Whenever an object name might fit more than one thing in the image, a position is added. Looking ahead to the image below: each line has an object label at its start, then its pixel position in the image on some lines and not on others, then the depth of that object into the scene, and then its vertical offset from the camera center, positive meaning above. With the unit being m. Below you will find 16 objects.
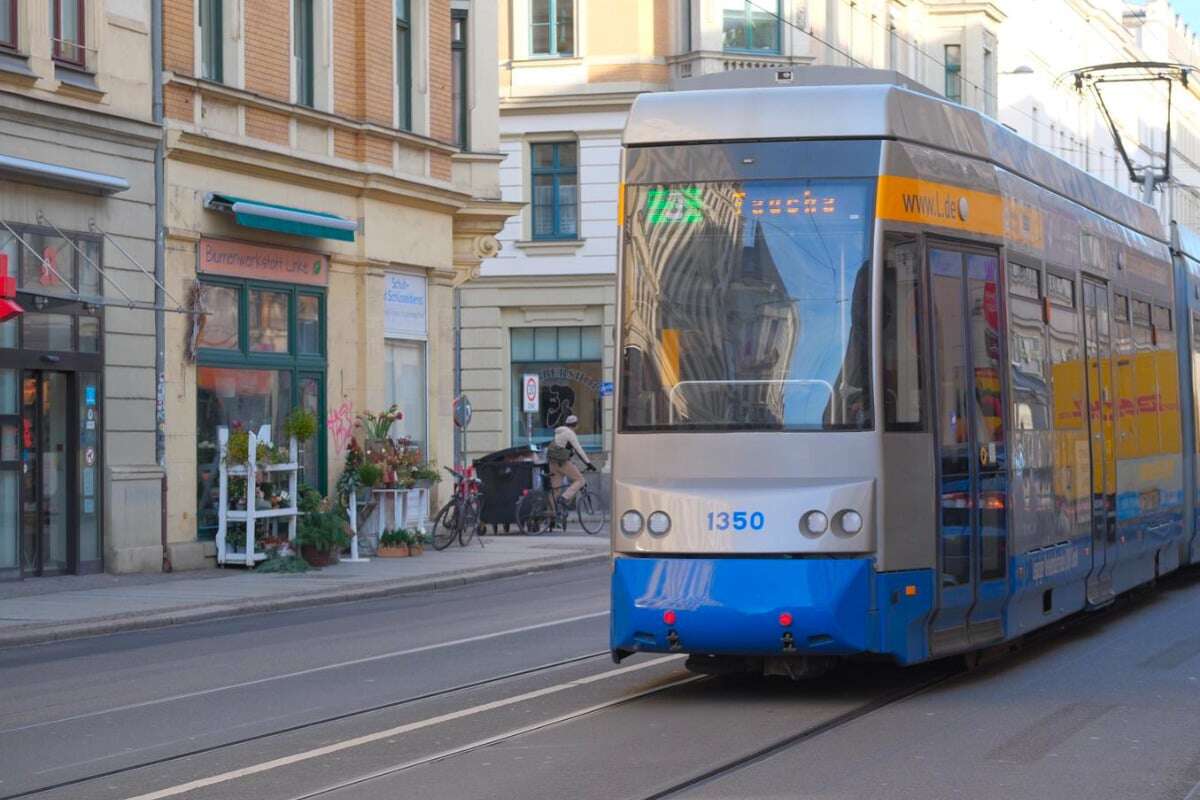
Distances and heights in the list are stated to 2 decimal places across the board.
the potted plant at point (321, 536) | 23.78 -0.93
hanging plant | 24.16 +0.40
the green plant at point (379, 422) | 26.59 +0.48
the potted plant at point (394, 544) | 25.97 -1.12
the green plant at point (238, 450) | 23.44 +0.12
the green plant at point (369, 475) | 25.48 -0.21
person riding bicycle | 30.94 -0.08
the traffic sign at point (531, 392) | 39.62 +1.28
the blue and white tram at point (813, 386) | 10.30 +0.36
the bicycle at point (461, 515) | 27.48 -0.81
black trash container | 30.88 -0.44
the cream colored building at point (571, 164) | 43.81 +6.47
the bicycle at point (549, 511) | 30.72 -0.86
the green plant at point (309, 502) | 24.06 -0.52
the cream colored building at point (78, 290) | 20.98 +1.89
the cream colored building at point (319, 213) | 23.78 +3.29
